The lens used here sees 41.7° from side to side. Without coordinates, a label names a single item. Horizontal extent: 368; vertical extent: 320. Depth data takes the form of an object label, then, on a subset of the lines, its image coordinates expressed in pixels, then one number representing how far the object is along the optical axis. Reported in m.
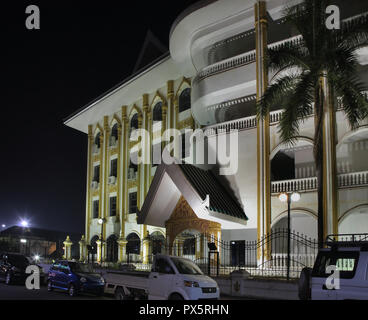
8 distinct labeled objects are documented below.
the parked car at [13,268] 23.03
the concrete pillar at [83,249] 37.65
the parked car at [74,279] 19.08
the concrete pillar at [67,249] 38.00
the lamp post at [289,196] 17.53
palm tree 16.86
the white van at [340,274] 10.75
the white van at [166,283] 13.30
